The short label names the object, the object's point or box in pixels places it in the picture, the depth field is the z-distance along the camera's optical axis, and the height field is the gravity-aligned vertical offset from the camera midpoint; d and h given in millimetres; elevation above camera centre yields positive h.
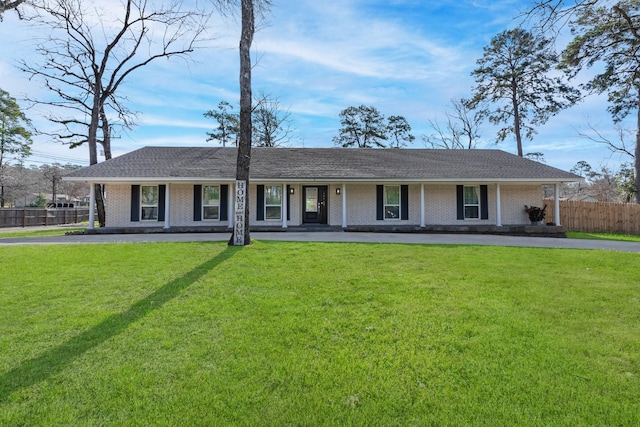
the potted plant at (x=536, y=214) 14562 +226
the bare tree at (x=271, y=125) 29156 +8819
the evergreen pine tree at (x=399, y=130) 32188 +9002
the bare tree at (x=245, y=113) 9289 +3199
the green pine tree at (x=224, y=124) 30984 +9349
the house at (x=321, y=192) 13742 +1260
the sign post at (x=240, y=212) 9164 +235
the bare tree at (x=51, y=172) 41750 +6705
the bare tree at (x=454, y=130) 30088 +8659
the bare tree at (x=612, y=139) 20594 +5201
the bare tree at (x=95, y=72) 16891 +8161
